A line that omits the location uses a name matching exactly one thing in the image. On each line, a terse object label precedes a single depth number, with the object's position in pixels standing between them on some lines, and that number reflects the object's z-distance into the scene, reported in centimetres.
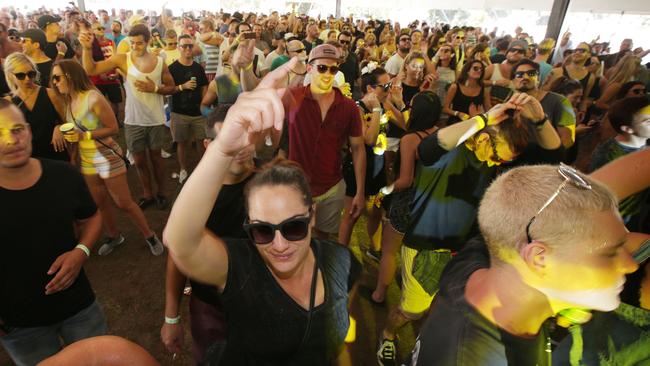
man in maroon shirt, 333
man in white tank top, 466
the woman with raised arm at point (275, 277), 140
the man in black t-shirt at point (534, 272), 122
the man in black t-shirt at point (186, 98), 528
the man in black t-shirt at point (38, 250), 186
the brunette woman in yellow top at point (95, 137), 351
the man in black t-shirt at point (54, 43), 651
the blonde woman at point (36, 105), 331
